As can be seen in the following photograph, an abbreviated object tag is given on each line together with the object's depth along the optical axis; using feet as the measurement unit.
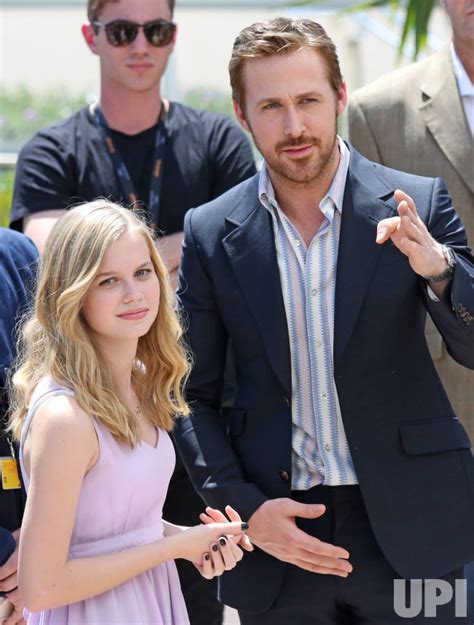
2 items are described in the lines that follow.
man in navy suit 19.48
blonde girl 16.69
